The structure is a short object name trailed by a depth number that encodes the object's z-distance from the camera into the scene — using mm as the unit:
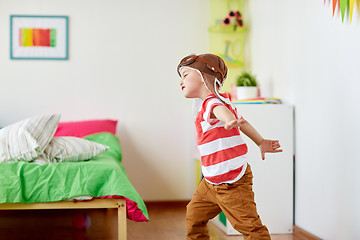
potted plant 2932
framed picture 3424
